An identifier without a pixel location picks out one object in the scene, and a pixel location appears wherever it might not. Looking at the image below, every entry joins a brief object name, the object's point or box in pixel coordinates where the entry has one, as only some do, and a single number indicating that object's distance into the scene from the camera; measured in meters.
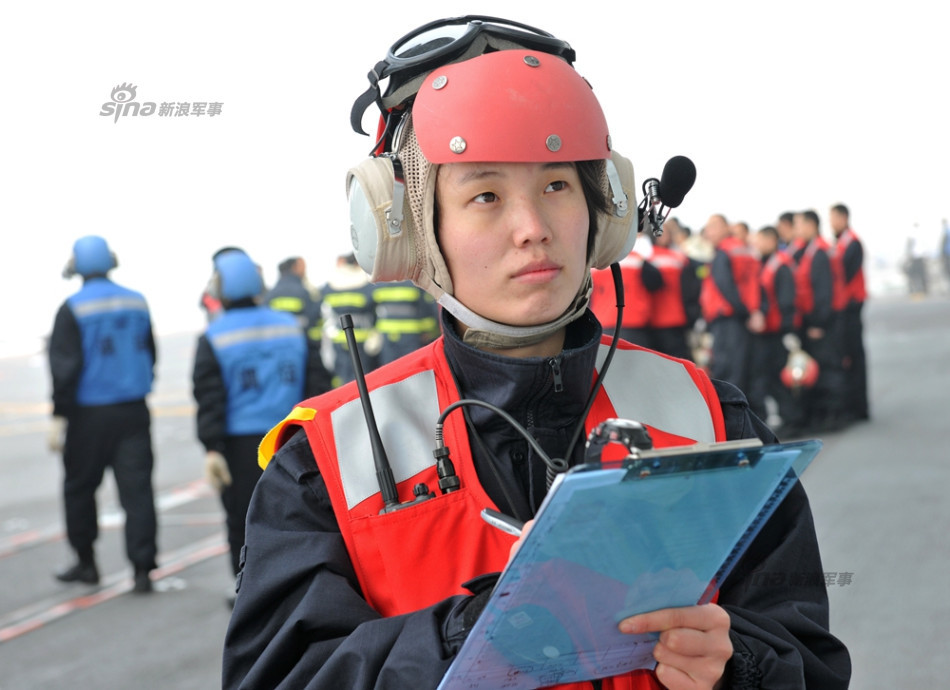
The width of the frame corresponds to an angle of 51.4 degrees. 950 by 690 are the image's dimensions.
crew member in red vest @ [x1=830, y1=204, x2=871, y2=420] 8.76
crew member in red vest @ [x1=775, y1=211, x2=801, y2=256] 10.38
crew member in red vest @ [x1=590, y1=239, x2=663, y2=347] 7.71
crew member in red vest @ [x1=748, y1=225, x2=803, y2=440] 8.65
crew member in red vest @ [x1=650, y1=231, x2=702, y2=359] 8.00
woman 1.29
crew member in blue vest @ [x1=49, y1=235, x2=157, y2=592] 5.50
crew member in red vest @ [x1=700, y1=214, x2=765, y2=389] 8.45
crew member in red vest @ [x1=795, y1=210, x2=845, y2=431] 8.66
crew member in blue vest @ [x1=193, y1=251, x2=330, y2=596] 4.84
